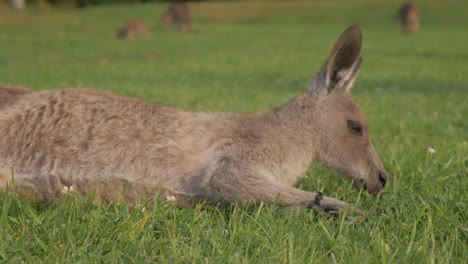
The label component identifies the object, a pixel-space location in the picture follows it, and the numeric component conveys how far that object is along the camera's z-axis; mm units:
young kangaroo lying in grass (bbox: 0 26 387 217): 3582
